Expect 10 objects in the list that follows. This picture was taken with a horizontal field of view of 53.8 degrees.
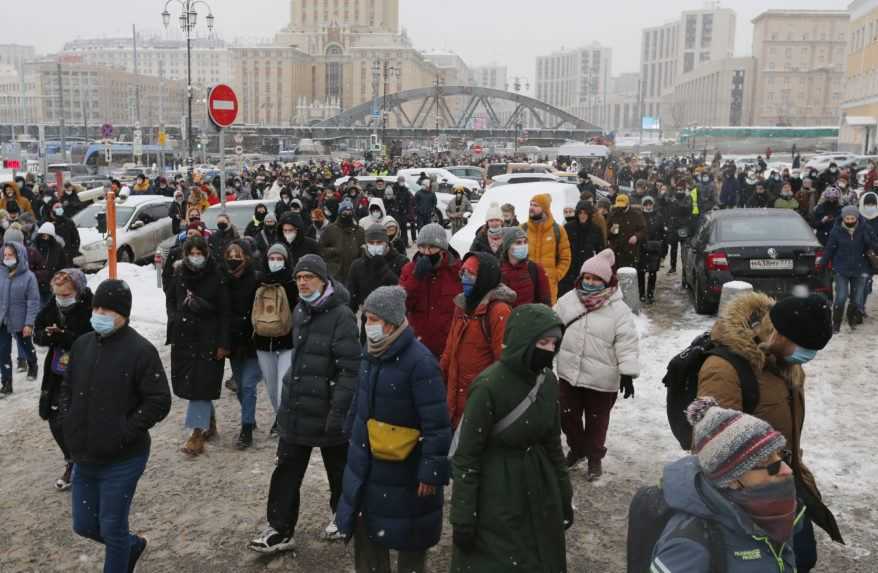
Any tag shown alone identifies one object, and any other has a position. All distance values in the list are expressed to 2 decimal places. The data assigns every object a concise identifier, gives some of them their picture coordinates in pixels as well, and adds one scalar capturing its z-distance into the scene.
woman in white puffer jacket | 6.12
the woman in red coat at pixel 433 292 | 6.56
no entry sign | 11.05
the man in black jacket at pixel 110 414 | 4.52
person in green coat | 3.68
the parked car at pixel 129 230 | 17.67
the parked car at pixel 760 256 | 10.89
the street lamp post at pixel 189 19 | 31.00
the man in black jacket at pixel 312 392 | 5.11
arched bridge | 132.25
